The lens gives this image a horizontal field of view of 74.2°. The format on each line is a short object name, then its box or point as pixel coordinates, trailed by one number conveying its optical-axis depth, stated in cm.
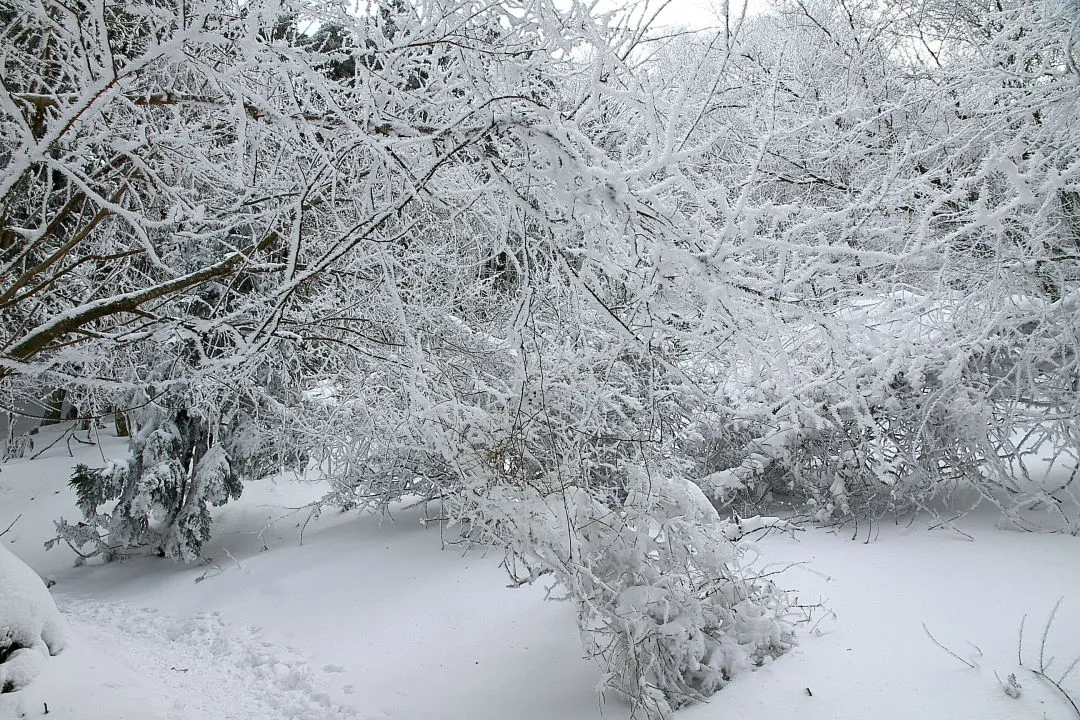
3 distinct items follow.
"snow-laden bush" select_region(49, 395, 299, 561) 848
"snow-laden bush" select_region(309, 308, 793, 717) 388
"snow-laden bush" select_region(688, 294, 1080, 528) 490
